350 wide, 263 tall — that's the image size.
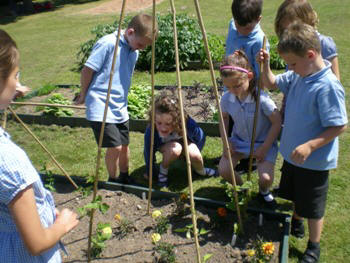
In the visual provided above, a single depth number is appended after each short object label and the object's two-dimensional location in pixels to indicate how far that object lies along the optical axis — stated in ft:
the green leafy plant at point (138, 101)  15.86
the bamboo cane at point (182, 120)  6.06
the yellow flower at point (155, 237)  8.45
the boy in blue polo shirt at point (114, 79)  9.68
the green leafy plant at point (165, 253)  7.79
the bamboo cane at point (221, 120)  5.99
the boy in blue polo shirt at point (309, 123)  6.90
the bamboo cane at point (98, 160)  6.68
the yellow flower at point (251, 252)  7.71
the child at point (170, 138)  10.47
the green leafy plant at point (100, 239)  7.84
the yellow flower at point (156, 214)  9.31
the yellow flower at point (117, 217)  9.30
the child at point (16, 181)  4.04
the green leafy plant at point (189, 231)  8.38
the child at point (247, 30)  10.01
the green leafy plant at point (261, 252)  7.39
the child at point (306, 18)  8.70
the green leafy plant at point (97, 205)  7.04
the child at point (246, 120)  9.21
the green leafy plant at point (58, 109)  16.53
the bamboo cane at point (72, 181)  10.39
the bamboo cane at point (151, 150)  7.45
